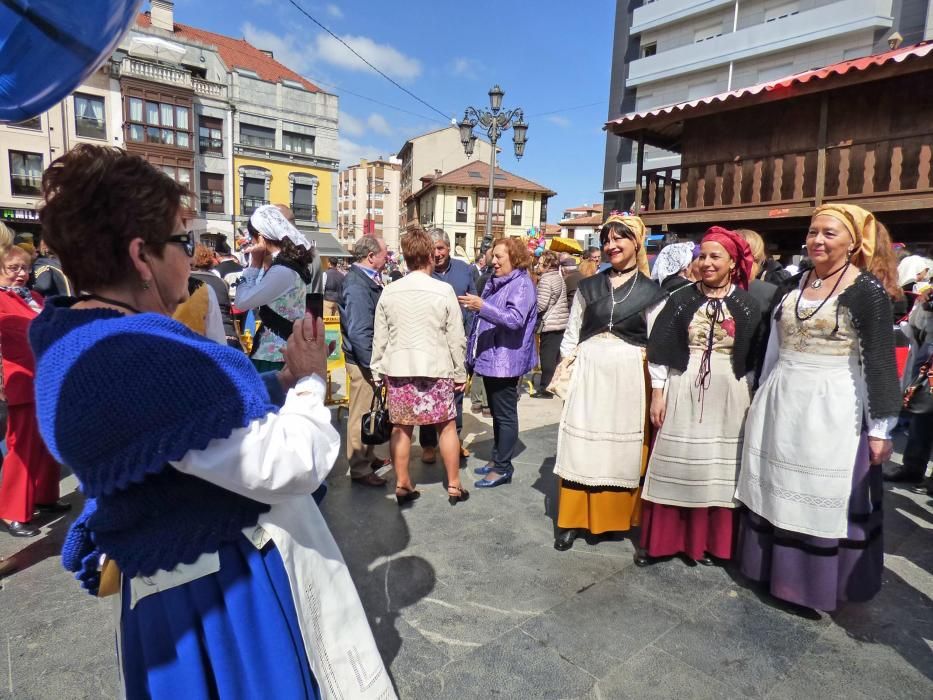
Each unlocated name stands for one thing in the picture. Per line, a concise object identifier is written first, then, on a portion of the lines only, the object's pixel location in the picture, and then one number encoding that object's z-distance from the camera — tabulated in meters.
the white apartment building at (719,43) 18.44
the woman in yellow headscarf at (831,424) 2.53
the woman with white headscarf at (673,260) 4.80
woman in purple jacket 4.18
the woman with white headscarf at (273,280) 2.84
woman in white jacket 3.70
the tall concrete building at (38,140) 21.83
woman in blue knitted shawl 1.04
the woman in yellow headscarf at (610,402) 3.26
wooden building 7.32
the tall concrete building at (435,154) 52.72
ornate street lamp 11.26
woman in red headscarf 3.04
